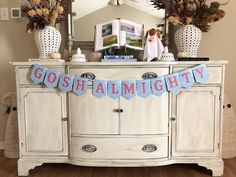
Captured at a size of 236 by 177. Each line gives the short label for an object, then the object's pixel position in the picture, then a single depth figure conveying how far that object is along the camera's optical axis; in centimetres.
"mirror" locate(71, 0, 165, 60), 219
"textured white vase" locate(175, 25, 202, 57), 204
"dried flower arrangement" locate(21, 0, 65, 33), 193
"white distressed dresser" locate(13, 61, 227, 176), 181
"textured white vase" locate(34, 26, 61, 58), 198
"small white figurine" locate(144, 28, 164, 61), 201
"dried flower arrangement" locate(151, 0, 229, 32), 200
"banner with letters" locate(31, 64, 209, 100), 178
